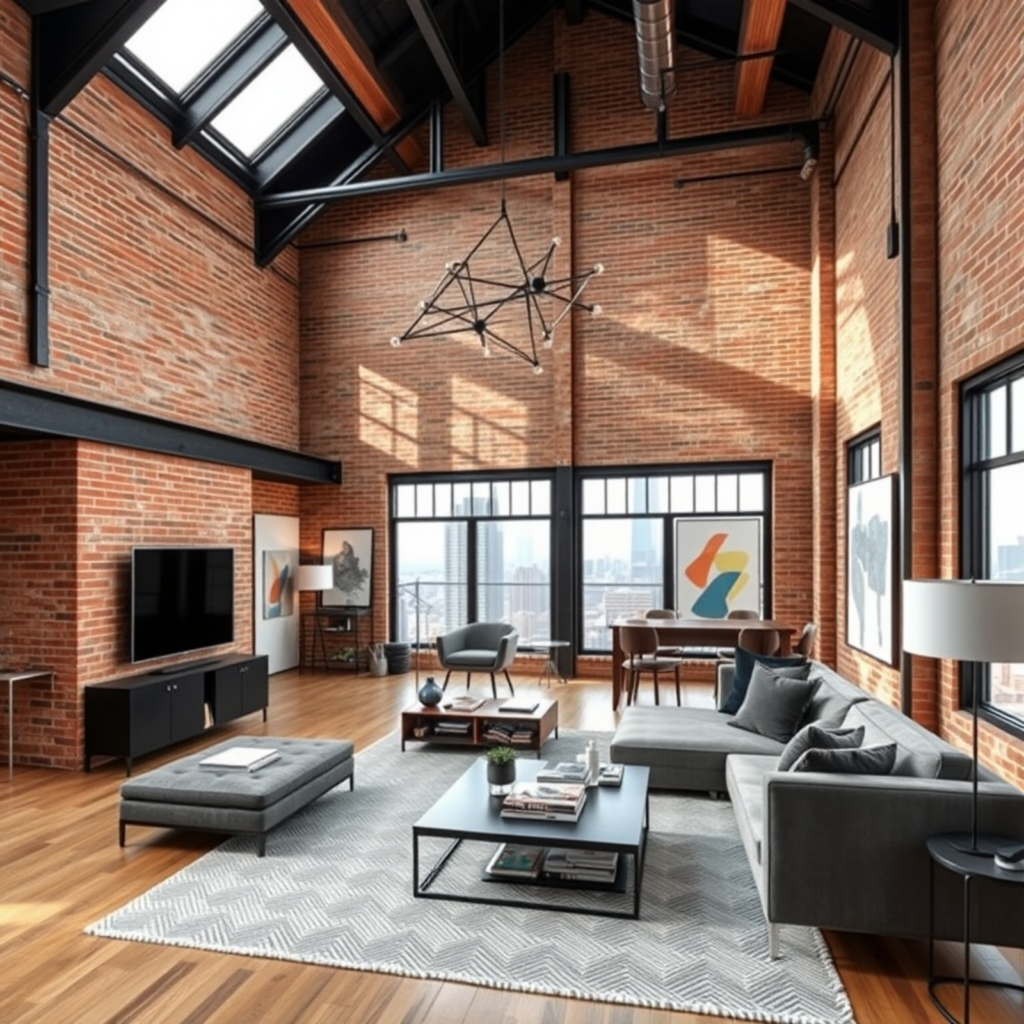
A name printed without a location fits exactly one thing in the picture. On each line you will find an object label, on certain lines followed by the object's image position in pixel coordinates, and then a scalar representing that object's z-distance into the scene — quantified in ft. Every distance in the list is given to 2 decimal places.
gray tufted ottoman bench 12.30
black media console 17.21
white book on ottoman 13.48
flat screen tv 19.44
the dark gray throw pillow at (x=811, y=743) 10.71
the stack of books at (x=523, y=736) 18.28
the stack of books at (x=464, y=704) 18.95
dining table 21.89
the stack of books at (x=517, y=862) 11.22
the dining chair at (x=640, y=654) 21.54
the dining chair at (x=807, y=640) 22.44
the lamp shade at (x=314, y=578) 29.12
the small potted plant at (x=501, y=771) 12.15
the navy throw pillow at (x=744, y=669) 16.88
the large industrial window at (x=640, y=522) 28.32
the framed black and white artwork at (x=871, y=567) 18.21
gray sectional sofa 8.79
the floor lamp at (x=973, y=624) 7.96
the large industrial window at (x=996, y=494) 12.98
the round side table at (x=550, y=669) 27.66
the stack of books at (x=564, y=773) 12.32
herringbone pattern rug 8.77
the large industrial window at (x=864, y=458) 21.31
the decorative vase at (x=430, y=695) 18.70
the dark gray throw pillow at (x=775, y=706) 15.10
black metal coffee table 10.32
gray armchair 23.63
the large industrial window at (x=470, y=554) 30.04
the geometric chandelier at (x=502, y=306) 29.27
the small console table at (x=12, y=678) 16.78
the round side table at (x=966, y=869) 7.77
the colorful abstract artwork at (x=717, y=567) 27.91
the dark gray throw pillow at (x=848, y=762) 9.75
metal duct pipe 18.34
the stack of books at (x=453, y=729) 18.74
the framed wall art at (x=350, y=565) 31.14
